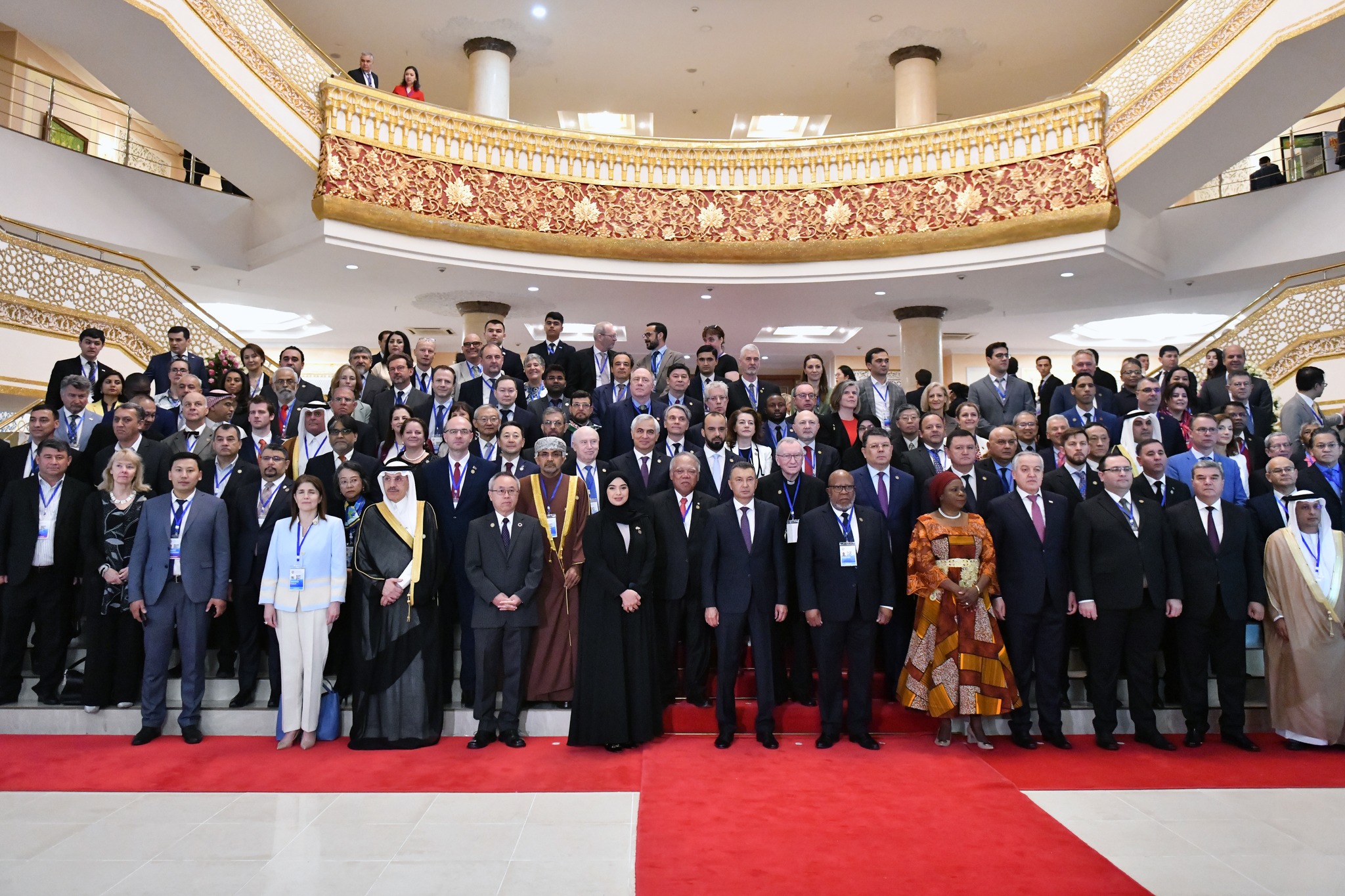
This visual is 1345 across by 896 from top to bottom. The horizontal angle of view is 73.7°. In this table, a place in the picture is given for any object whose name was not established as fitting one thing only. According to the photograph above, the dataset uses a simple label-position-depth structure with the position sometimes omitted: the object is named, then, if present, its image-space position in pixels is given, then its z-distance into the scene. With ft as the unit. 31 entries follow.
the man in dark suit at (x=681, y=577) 16.05
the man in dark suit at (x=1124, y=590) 15.21
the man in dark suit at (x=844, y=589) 15.14
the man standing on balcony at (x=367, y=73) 33.17
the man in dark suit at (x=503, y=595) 15.34
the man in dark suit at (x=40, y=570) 15.71
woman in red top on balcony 33.42
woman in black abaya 14.89
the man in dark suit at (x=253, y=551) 15.89
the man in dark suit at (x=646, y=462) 17.33
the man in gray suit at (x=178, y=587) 15.25
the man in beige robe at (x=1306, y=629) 14.97
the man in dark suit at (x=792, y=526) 16.35
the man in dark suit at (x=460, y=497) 16.46
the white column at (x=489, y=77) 37.73
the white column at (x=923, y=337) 38.93
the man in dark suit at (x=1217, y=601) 15.37
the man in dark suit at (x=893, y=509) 16.40
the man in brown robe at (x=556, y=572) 16.06
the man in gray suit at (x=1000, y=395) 23.61
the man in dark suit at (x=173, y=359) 22.54
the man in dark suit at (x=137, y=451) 17.06
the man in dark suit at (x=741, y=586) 15.26
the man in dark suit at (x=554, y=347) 23.89
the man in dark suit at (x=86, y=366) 20.44
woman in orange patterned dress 14.62
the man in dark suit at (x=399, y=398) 19.66
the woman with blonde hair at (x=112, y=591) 15.61
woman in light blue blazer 14.99
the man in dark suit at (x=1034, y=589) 15.23
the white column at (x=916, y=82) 38.14
